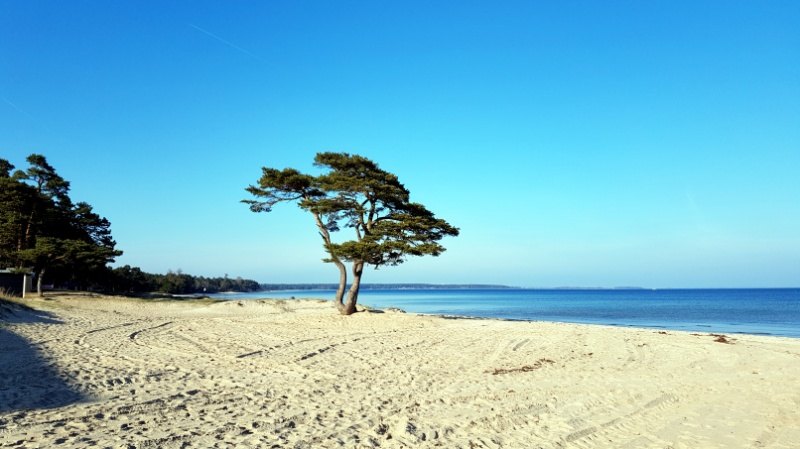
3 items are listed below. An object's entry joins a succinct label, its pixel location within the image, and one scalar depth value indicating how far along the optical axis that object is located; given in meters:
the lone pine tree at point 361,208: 21.42
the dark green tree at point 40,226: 29.28
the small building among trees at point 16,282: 30.48
